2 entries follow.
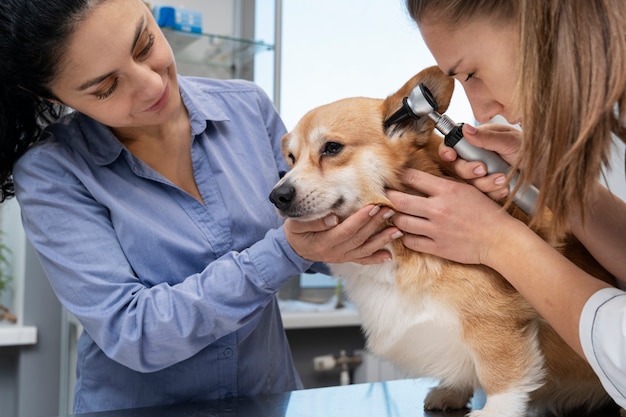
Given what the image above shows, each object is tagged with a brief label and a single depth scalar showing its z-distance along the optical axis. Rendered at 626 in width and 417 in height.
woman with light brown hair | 0.64
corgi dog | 0.92
